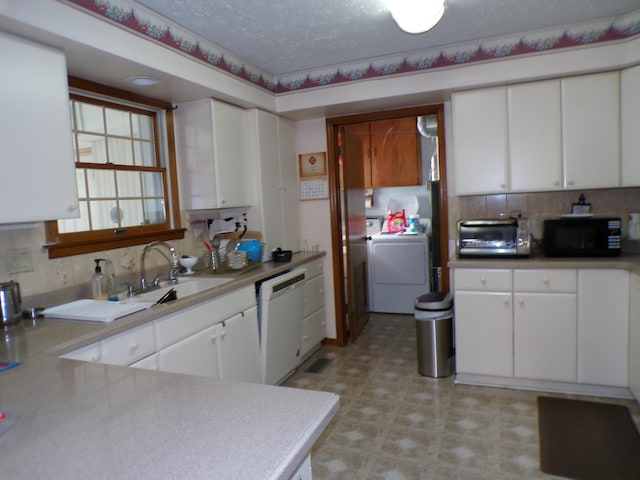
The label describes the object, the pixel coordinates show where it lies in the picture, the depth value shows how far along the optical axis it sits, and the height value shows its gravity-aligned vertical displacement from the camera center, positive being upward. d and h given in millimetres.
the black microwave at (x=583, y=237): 2738 -259
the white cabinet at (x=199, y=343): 1804 -618
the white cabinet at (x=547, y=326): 2648 -818
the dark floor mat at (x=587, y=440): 2008 -1264
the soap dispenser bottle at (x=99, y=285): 2234 -340
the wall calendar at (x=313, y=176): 3844 +302
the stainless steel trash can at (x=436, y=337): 3098 -964
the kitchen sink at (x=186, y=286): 2471 -433
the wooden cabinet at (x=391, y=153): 4910 +612
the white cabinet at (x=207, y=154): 2898 +419
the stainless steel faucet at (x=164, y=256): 2553 -275
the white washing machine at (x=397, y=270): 4668 -713
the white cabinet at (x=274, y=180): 3305 +255
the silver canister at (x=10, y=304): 1775 -334
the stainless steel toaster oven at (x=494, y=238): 2869 -252
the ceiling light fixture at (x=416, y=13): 1987 +901
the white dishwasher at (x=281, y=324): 2830 -786
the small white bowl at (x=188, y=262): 2832 -303
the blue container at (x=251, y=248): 3174 -258
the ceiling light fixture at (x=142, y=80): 2369 +770
